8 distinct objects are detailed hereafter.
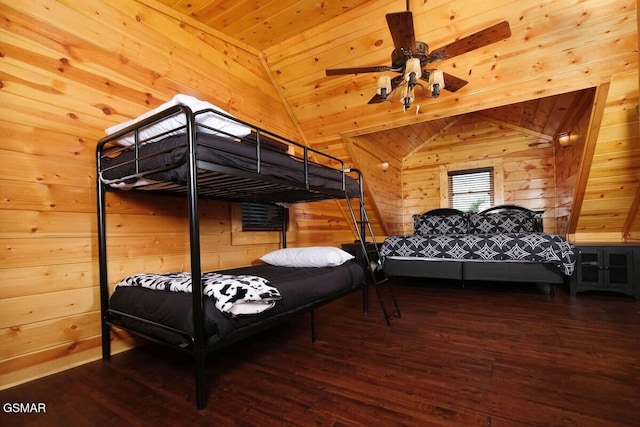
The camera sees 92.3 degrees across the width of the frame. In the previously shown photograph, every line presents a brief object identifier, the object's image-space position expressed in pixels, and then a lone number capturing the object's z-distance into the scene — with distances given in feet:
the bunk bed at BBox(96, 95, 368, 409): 4.39
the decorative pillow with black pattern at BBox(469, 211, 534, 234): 14.15
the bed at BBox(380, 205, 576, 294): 10.51
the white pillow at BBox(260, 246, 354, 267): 7.72
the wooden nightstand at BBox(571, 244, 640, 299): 9.75
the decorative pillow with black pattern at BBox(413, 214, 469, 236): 15.12
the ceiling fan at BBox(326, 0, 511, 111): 5.61
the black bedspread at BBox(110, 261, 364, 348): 4.47
